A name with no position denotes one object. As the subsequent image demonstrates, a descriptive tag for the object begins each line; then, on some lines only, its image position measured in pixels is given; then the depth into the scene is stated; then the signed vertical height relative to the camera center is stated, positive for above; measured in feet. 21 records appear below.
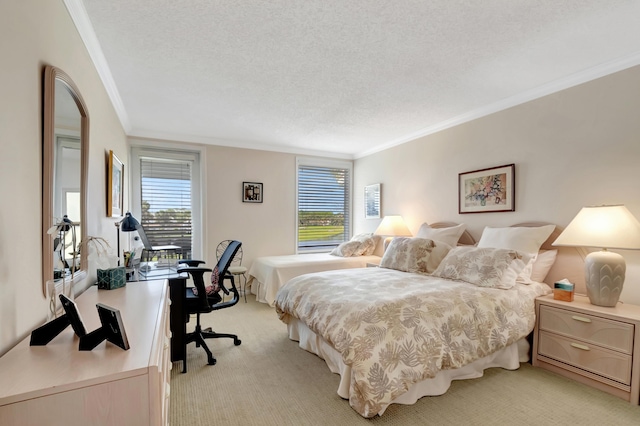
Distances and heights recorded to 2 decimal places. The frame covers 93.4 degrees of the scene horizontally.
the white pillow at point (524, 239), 9.20 -0.88
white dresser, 2.72 -1.67
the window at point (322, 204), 18.62 +0.43
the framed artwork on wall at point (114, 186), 9.00 +0.73
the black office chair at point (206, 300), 8.85 -2.76
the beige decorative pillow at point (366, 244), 16.58 -1.83
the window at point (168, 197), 14.94 +0.64
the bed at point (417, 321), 6.23 -2.64
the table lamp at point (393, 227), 14.78 -0.82
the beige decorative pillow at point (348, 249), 16.42 -2.09
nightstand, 6.77 -3.20
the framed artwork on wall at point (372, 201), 17.50 +0.59
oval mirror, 4.44 +0.52
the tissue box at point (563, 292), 8.09 -2.14
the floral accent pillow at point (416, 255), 10.94 -1.64
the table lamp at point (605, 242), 7.17 -0.71
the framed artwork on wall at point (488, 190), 10.81 +0.84
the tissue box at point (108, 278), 6.53 -1.53
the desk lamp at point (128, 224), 9.31 -0.48
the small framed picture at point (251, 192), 16.67 +0.99
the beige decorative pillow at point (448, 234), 12.09 -0.92
